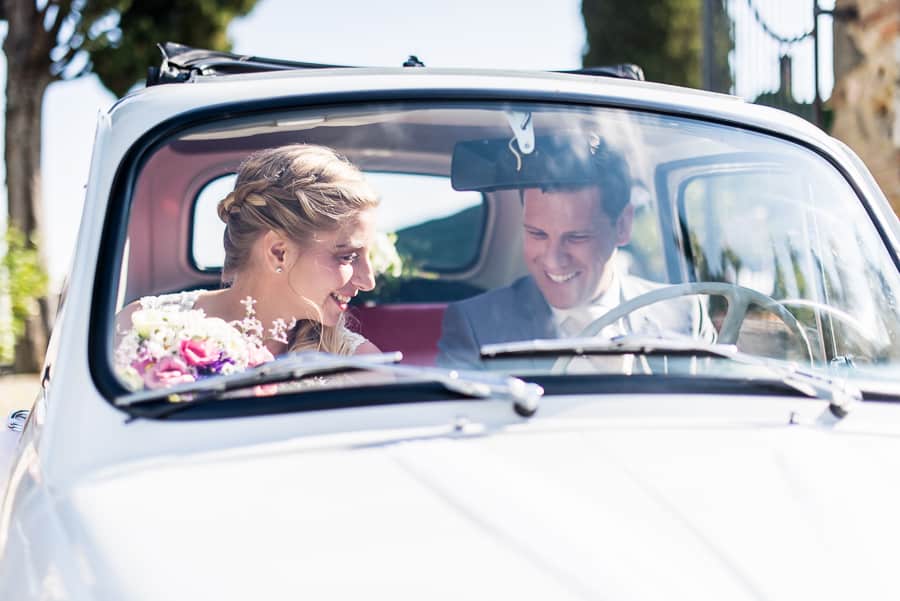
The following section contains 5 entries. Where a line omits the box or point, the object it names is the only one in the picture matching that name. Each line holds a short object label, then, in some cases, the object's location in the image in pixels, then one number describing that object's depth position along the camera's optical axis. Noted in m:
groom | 2.00
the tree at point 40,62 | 12.31
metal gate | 6.55
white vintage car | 1.29
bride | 2.24
